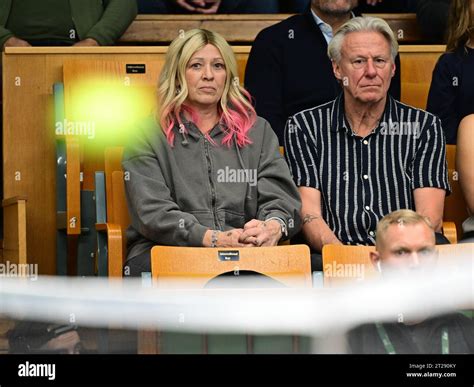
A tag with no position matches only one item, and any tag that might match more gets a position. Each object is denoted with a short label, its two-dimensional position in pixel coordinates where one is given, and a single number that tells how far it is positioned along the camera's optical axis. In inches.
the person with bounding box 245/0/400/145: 282.5
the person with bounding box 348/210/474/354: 175.6
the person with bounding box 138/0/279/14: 353.4
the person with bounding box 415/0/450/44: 323.6
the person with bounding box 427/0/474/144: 280.5
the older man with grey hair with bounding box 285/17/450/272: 249.9
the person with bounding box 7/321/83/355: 175.3
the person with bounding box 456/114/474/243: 249.4
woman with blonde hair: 241.1
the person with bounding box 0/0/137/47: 320.8
